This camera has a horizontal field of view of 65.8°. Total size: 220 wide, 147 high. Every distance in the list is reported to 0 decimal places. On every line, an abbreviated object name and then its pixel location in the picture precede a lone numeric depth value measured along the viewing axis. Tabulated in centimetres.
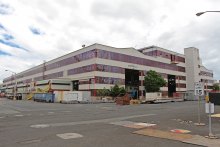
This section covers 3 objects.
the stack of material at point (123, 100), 3245
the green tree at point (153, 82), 5214
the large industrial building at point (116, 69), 4578
